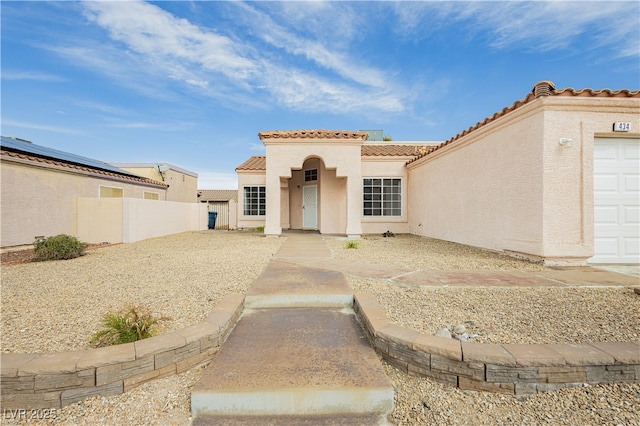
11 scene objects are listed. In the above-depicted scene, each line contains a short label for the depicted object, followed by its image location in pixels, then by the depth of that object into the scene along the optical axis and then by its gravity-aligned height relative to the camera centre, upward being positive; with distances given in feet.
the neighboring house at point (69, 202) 31.58 +1.43
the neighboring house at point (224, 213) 62.23 -0.14
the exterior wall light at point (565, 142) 20.42 +5.34
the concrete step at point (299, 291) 13.33 -4.04
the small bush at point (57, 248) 25.62 -3.45
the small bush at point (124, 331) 9.30 -4.12
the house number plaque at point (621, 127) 20.70 +6.53
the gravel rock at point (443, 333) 9.39 -4.21
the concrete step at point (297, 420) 6.86 -5.31
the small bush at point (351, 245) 29.85 -3.60
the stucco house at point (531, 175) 20.79 +3.50
